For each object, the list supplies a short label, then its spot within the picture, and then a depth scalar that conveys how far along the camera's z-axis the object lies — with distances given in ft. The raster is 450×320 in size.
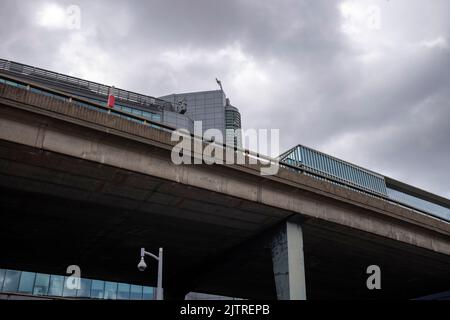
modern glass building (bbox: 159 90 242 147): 510.91
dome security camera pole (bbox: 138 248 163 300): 64.44
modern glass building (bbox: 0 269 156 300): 136.26
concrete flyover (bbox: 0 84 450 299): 59.82
